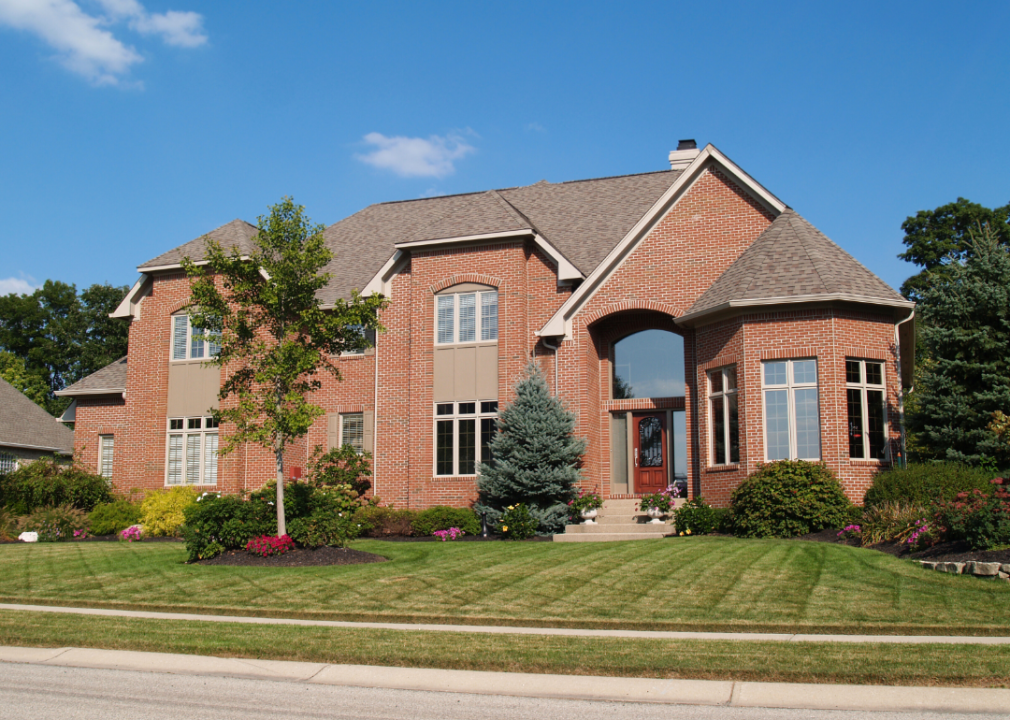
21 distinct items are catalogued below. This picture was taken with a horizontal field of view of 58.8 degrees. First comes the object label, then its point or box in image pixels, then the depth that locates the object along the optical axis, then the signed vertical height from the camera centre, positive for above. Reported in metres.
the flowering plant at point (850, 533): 17.47 -1.50
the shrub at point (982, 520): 13.33 -0.99
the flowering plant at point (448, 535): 21.56 -1.86
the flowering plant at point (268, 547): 16.25 -1.62
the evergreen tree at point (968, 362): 17.98 +1.91
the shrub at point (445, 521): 22.11 -1.58
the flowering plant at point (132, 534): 23.12 -1.97
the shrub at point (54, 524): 24.00 -1.78
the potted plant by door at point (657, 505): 21.12 -1.14
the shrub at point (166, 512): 24.00 -1.46
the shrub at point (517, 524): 20.89 -1.56
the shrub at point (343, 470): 24.41 -0.34
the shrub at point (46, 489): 25.94 -0.90
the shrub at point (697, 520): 19.88 -1.41
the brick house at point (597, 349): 19.86 +2.76
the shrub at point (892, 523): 16.20 -1.24
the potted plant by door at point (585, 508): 21.33 -1.23
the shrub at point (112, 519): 24.70 -1.68
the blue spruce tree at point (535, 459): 21.28 -0.06
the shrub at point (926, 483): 16.81 -0.53
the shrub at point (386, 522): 22.75 -1.64
